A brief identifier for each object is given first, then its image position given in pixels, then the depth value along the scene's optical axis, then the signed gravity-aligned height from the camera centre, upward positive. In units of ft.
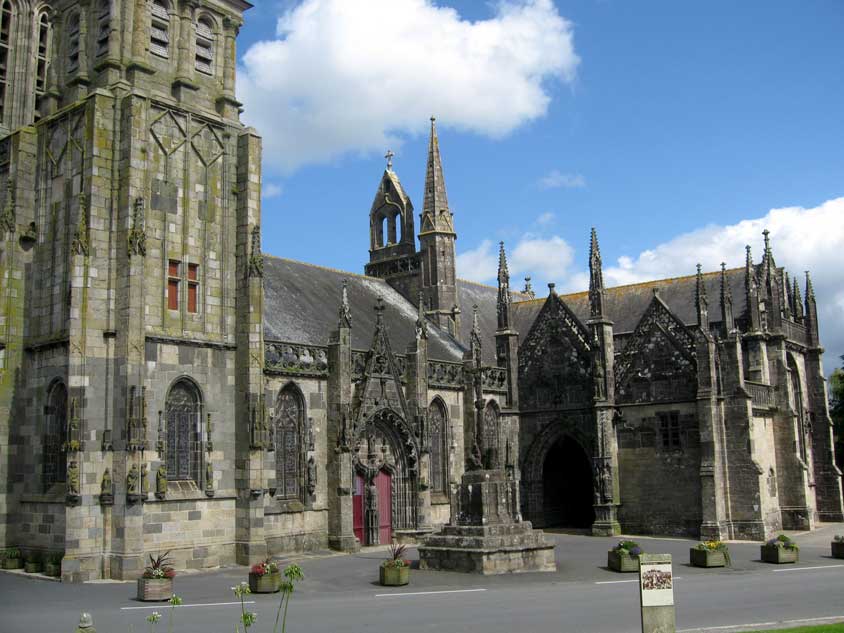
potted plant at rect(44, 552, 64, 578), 77.92 -7.34
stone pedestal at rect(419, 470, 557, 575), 79.15 -6.38
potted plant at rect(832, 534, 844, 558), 89.30 -8.79
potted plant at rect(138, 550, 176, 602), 63.00 -7.51
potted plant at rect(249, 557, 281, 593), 66.44 -7.67
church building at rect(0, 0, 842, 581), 81.76 +11.75
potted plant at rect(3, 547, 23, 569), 82.36 -7.06
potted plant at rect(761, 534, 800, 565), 85.92 -8.74
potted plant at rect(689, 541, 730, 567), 82.64 -8.54
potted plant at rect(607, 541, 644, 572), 79.15 -8.14
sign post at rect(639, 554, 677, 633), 40.47 -5.79
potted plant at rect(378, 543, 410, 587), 71.67 -8.12
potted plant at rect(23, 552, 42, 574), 80.38 -7.41
